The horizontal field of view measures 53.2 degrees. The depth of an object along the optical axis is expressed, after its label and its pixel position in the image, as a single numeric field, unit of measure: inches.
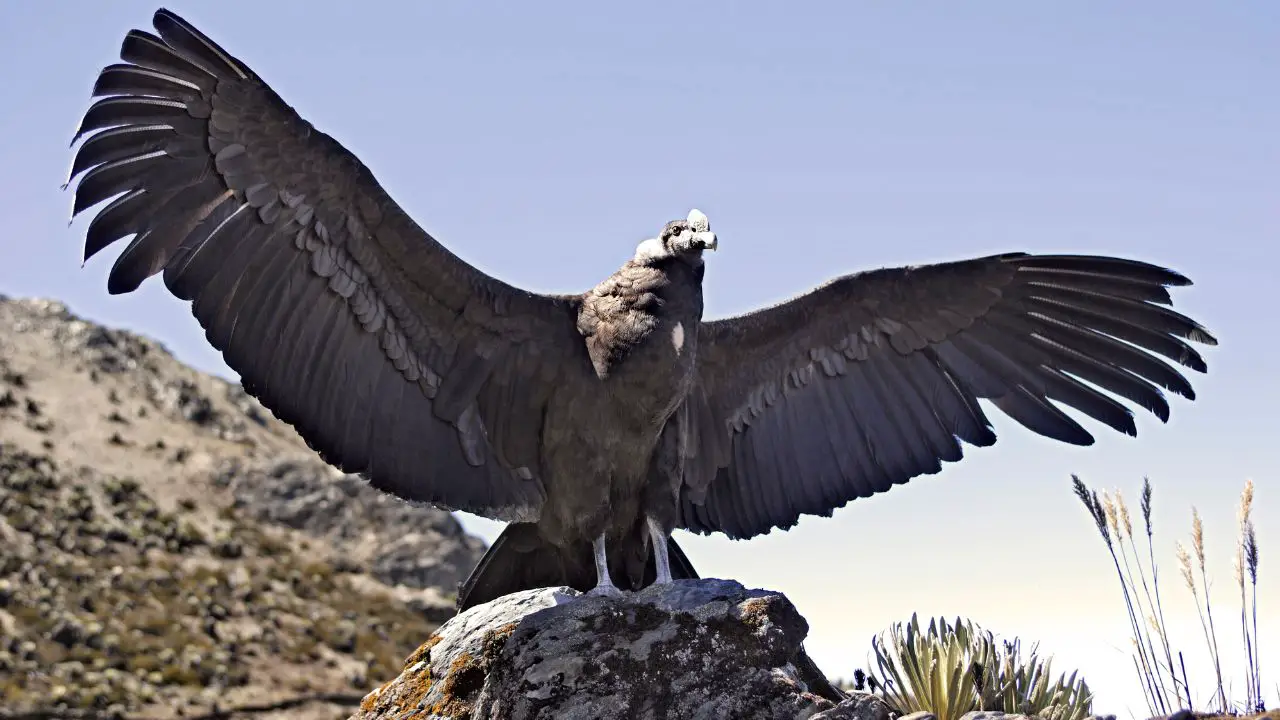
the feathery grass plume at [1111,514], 248.8
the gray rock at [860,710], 200.4
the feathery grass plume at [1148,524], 247.5
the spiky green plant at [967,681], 222.7
